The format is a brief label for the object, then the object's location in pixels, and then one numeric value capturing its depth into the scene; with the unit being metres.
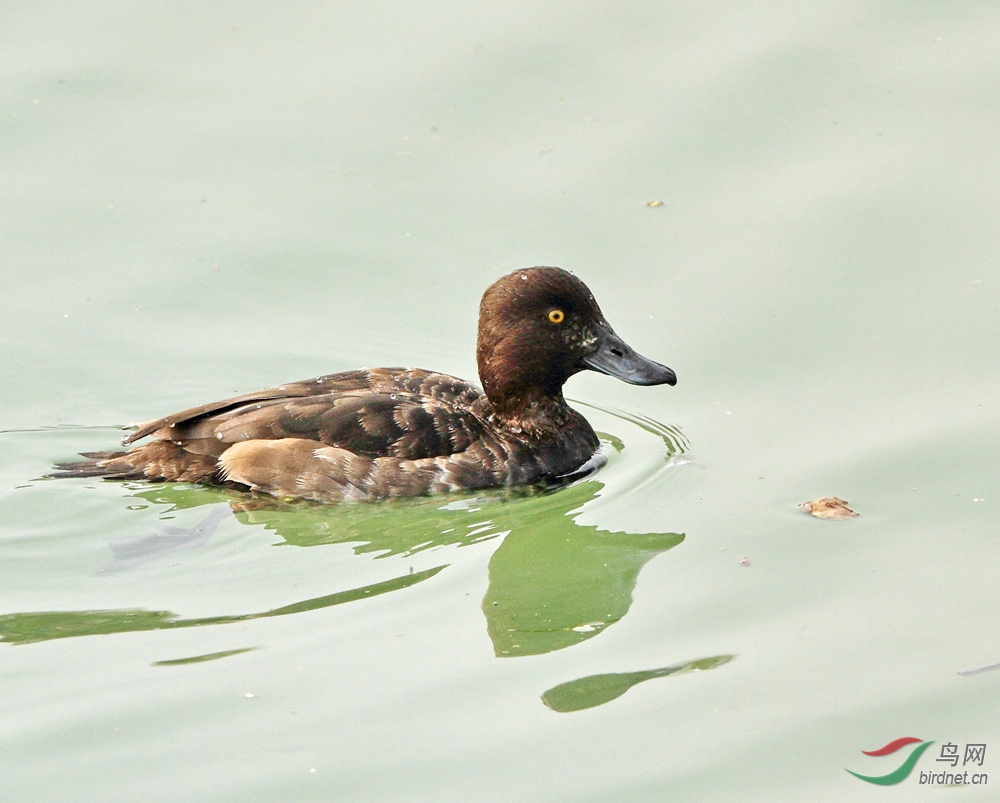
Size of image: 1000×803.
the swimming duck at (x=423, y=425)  15.82
